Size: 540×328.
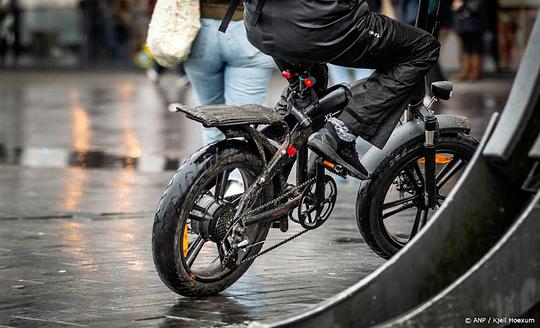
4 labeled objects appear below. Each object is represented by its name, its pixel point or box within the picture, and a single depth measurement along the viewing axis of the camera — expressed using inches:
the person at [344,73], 386.1
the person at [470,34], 861.8
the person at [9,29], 1152.5
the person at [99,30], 1151.0
